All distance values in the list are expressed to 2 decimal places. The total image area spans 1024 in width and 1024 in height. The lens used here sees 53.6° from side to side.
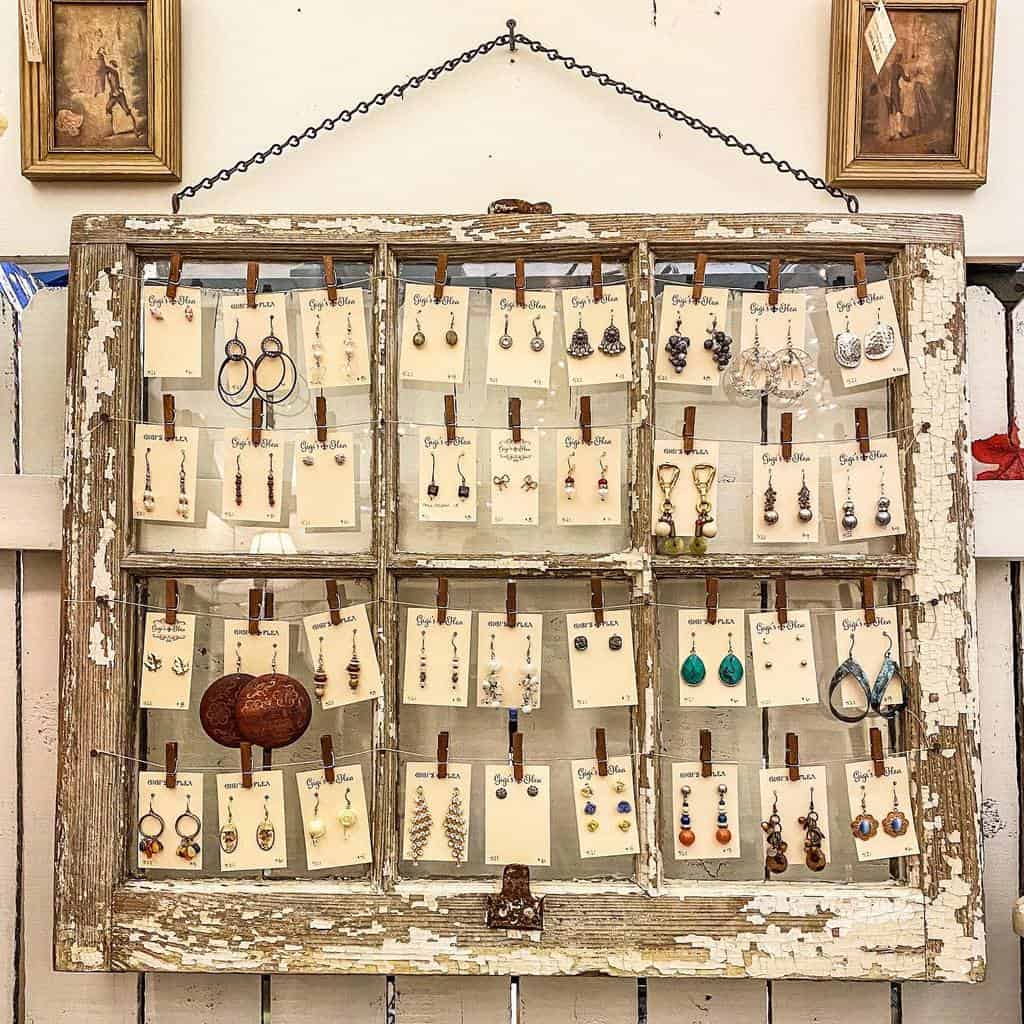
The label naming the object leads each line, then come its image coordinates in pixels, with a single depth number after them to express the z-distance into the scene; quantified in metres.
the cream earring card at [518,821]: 1.28
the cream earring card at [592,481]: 1.30
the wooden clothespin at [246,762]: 1.28
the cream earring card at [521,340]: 1.31
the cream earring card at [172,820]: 1.30
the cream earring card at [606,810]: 1.27
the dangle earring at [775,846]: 1.28
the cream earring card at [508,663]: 1.29
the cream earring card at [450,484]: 1.30
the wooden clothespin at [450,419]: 1.30
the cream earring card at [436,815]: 1.28
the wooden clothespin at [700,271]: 1.30
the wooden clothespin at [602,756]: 1.28
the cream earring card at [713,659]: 1.29
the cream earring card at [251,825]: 1.29
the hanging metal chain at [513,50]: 1.40
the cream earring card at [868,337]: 1.30
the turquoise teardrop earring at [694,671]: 1.29
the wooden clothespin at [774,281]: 1.31
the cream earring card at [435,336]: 1.32
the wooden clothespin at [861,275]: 1.30
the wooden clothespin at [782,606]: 1.29
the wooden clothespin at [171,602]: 1.31
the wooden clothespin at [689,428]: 1.30
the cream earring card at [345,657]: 1.29
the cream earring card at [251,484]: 1.32
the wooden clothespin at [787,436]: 1.31
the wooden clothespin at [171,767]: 1.30
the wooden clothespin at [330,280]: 1.32
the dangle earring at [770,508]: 1.30
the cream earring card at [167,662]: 1.30
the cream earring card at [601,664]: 1.28
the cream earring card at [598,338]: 1.30
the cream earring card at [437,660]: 1.29
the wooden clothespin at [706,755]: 1.29
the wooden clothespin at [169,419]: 1.32
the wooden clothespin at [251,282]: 1.32
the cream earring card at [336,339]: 1.32
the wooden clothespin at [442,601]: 1.29
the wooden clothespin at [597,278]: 1.31
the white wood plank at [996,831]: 1.39
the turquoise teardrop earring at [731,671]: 1.28
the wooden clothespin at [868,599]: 1.29
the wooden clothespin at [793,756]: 1.29
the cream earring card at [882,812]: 1.27
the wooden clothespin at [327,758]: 1.29
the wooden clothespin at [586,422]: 1.30
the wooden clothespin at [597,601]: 1.29
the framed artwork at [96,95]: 1.42
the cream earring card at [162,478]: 1.32
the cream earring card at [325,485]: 1.31
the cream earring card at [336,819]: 1.28
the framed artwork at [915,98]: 1.40
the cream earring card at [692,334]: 1.31
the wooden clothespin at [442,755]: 1.29
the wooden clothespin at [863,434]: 1.30
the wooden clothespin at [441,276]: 1.31
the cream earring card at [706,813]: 1.28
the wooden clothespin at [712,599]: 1.30
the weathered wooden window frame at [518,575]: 1.26
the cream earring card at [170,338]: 1.32
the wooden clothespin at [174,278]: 1.33
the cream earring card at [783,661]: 1.29
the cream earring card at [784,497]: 1.30
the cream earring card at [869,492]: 1.29
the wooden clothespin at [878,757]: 1.29
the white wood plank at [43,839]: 1.41
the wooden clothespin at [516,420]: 1.31
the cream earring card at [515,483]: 1.30
